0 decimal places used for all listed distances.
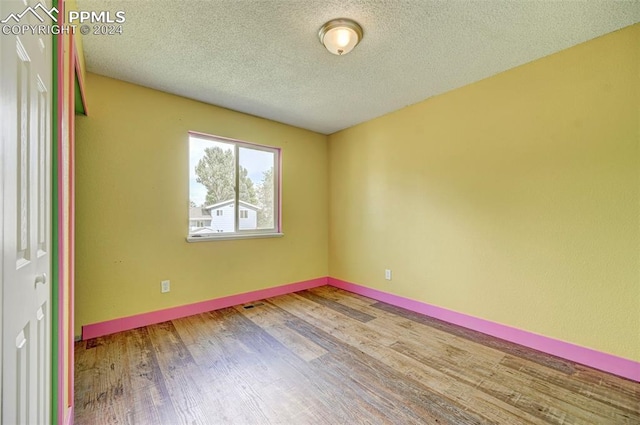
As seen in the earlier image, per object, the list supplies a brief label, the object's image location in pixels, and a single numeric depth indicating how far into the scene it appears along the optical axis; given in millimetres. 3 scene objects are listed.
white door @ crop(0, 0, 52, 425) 676
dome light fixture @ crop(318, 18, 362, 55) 1805
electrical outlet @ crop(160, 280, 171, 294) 2791
